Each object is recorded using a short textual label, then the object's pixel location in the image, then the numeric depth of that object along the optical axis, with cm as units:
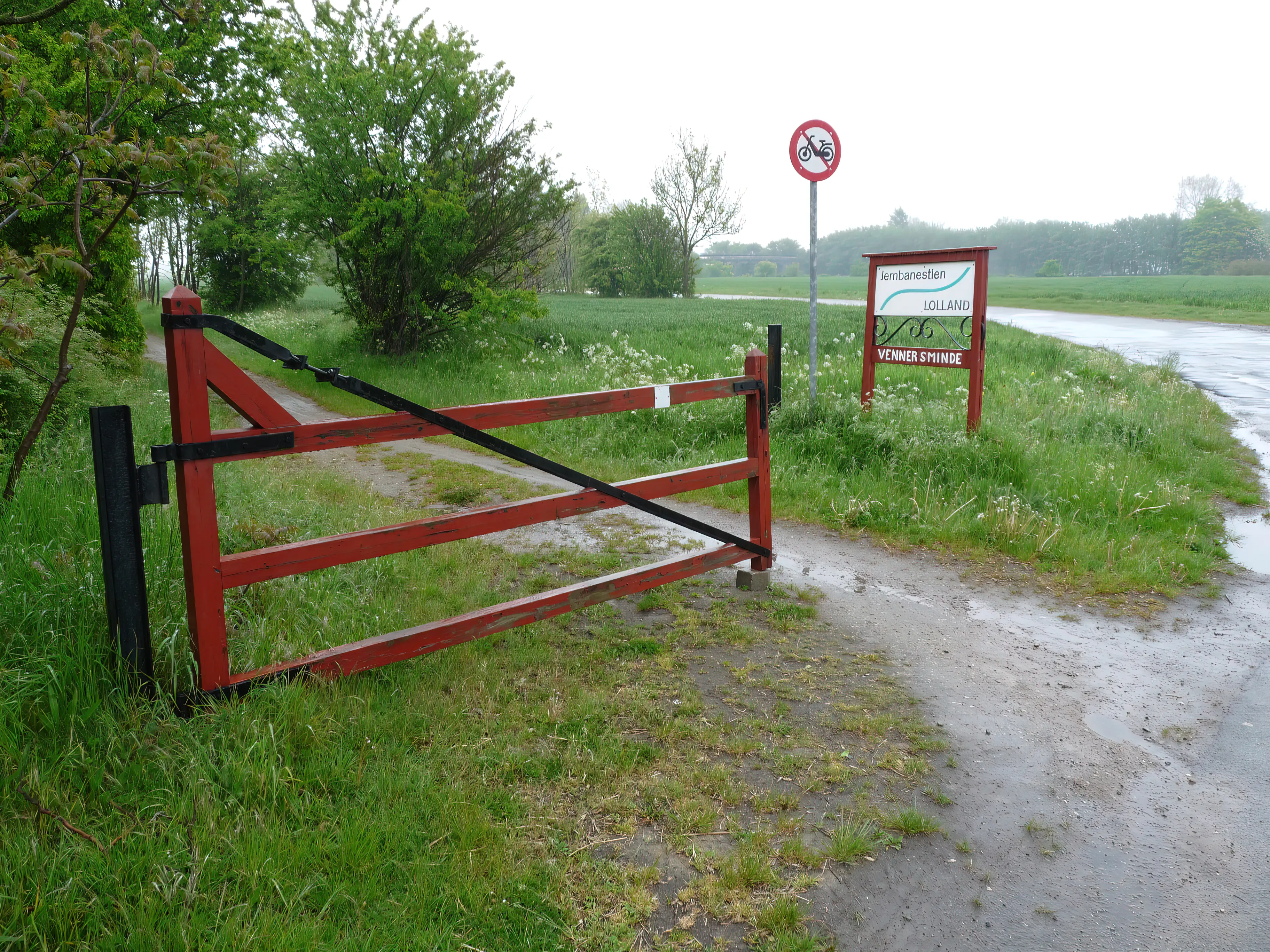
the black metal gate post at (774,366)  529
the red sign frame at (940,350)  817
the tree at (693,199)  5656
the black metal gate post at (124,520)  294
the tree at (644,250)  5528
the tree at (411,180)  1231
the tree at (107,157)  335
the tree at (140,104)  839
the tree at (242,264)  2772
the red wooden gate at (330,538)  304
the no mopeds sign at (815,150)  843
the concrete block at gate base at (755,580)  531
